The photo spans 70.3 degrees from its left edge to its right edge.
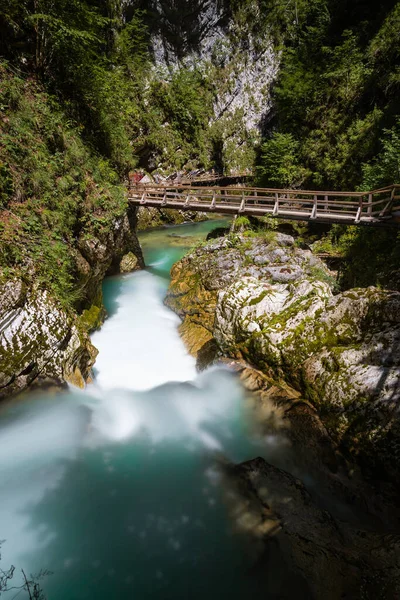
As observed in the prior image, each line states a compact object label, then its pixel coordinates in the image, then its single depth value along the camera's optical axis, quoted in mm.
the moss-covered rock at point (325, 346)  4156
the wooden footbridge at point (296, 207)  9359
